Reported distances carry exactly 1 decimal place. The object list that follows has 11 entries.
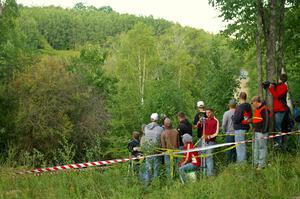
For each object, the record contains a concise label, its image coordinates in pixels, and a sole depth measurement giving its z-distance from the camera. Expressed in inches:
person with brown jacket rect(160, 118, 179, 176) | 403.2
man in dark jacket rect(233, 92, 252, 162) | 397.4
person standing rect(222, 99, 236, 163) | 427.5
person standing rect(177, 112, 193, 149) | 435.2
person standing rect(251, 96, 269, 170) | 373.4
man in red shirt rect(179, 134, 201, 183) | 370.0
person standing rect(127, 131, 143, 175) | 381.2
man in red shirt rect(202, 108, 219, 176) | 418.3
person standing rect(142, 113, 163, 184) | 368.5
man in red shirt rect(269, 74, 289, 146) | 438.3
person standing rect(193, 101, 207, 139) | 438.3
